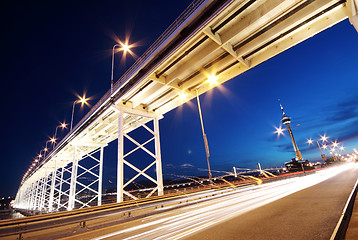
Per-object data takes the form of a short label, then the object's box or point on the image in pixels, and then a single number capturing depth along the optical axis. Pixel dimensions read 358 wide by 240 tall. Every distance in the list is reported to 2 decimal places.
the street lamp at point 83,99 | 20.56
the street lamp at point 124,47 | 13.39
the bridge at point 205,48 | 6.45
